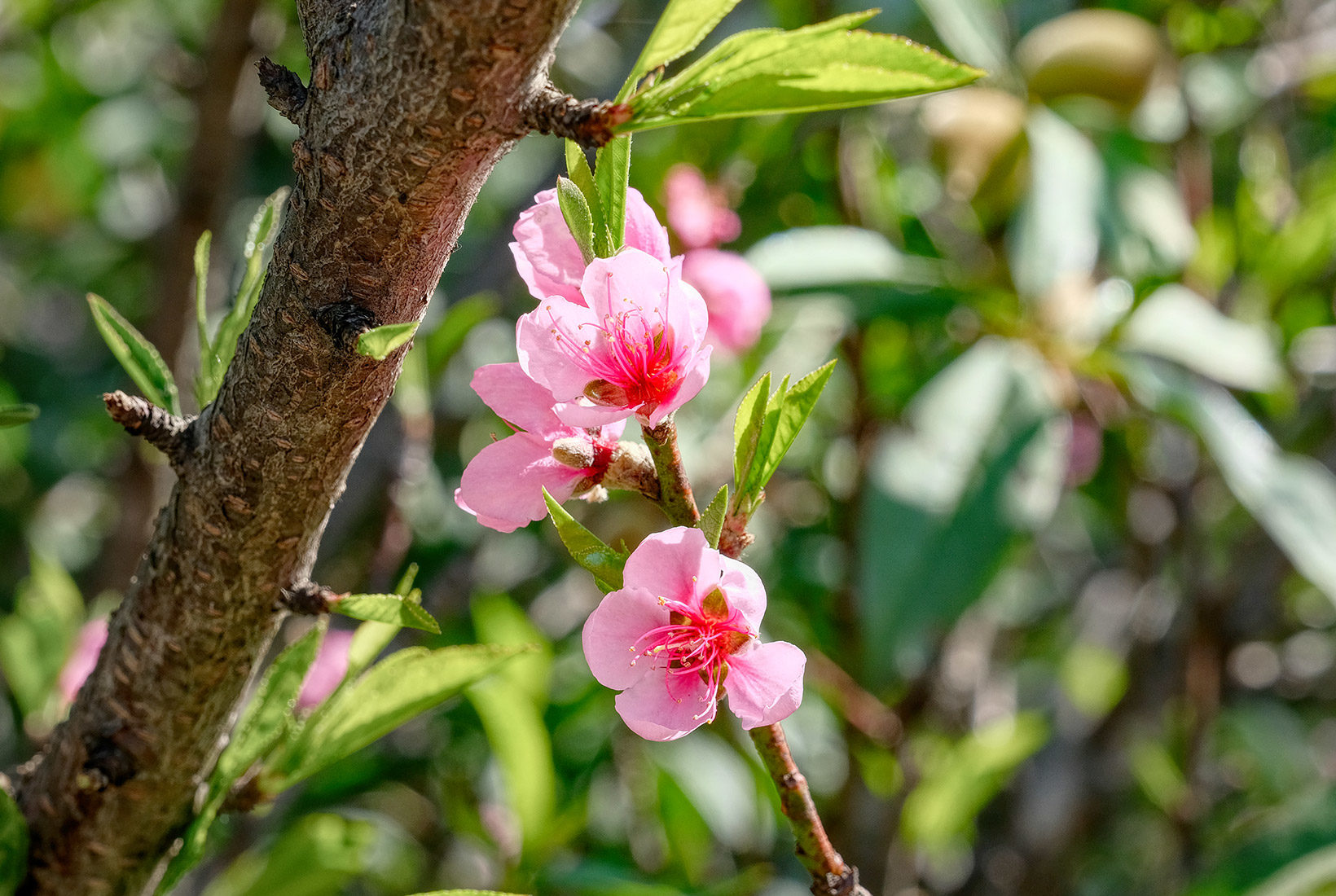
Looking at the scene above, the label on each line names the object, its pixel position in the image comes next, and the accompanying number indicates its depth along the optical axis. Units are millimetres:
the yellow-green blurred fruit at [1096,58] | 1701
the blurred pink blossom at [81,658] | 1353
